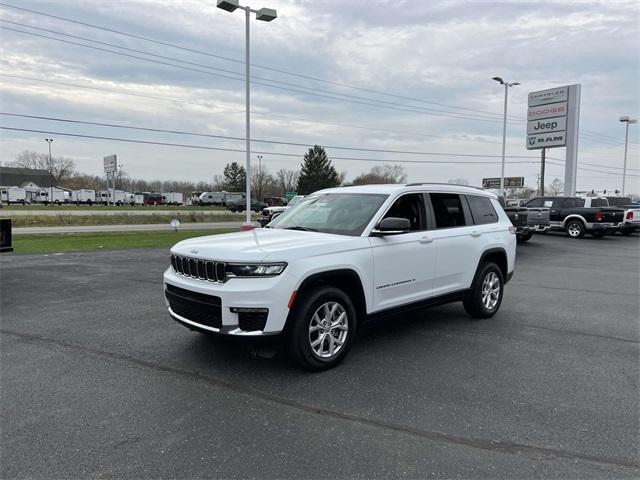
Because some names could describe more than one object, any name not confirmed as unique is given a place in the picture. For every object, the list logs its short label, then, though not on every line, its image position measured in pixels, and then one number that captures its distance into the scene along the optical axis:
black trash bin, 9.84
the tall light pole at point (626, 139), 42.25
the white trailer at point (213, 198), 71.44
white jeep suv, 4.02
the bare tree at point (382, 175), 84.56
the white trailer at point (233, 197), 60.77
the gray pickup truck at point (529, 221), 14.79
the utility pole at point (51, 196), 71.45
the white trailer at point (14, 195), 70.94
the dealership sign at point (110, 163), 47.00
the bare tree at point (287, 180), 116.05
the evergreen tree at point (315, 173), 83.25
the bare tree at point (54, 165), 113.94
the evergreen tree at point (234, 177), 105.62
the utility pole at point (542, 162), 37.09
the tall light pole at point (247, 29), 15.41
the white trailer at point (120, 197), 79.62
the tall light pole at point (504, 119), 30.63
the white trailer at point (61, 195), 79.12
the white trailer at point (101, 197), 81.56
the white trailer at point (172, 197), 85.37
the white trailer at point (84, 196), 78.88
